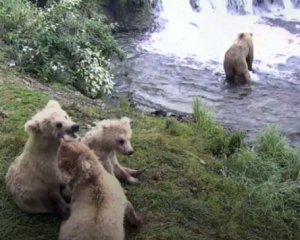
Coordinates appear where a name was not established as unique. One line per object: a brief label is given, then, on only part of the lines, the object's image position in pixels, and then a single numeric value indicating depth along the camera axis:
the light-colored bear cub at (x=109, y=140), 4.35
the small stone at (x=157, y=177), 4.95
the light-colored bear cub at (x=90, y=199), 3.52
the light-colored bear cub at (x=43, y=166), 3.94
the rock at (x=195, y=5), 15.47
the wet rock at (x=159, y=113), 7.97
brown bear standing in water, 10.61
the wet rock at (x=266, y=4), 15.81
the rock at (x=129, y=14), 13.84
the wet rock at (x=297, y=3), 16.09
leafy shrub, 7.59
